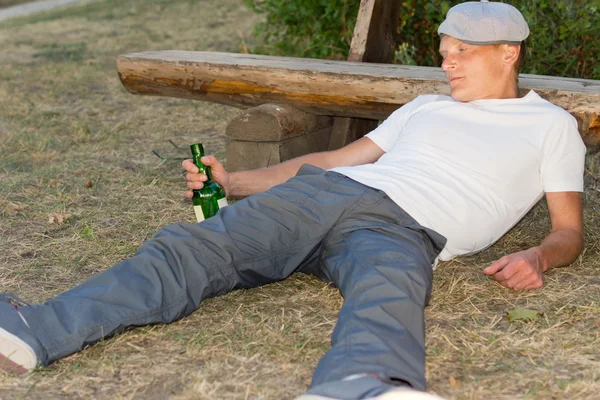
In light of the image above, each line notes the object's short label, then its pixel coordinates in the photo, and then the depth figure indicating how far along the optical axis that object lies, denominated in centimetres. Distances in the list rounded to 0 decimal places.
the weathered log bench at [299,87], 453
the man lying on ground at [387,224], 267
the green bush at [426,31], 587
